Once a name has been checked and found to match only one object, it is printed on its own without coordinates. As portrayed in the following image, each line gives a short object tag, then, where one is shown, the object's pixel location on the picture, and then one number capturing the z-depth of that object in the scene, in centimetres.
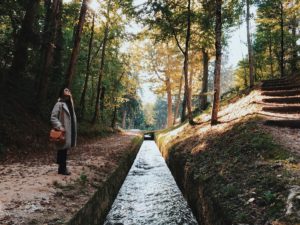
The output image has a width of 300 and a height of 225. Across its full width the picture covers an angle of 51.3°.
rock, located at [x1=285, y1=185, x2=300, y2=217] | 413
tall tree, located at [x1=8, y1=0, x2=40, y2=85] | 1473
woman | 694
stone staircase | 955
